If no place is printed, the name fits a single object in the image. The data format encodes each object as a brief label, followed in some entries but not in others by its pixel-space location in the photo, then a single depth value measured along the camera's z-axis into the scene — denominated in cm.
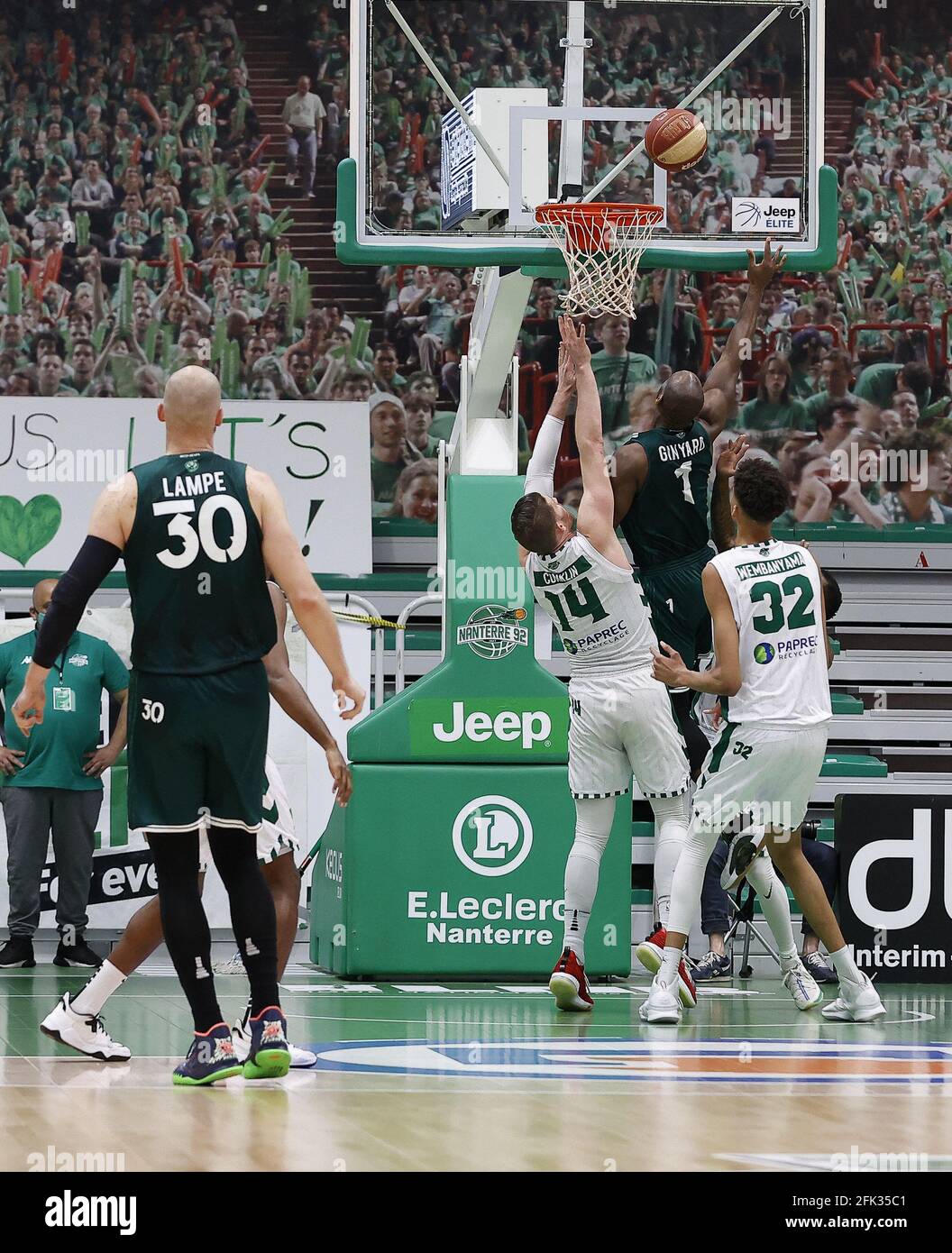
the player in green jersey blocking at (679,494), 862
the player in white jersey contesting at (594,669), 795
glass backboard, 924
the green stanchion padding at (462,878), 931
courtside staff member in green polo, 1034
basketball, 899
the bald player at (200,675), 562
